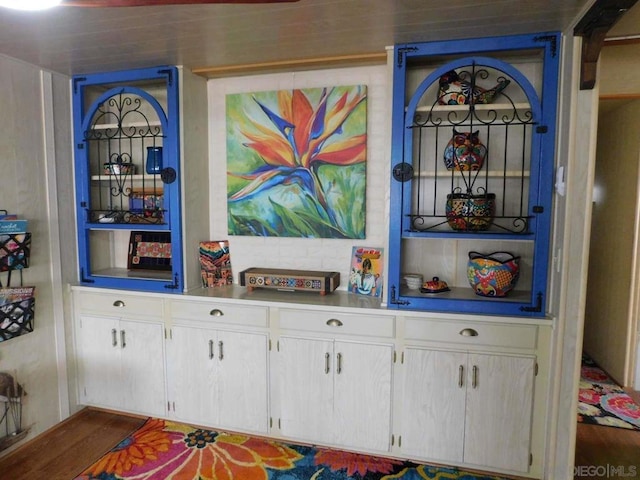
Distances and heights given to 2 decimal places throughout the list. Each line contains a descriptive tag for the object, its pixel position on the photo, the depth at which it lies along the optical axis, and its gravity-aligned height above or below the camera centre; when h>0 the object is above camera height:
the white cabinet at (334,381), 2.17 -0.92
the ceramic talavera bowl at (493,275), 2.10 -0.32
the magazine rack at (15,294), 2.19 -0.47
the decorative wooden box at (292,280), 2.36 -0.40
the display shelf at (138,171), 2.45 +0.26
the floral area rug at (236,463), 2.12 -1.37
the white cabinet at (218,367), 2.33 -0.91
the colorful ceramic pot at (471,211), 2.05 +0.01
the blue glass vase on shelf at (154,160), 2.58 +0.32
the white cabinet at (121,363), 2.51 -0.96
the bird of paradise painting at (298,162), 2.45 +0.31
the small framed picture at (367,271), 2.40 -0.35
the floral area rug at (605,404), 2.62 -1.32
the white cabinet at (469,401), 2.03 -0.96
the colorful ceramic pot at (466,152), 2.12 +0.33
